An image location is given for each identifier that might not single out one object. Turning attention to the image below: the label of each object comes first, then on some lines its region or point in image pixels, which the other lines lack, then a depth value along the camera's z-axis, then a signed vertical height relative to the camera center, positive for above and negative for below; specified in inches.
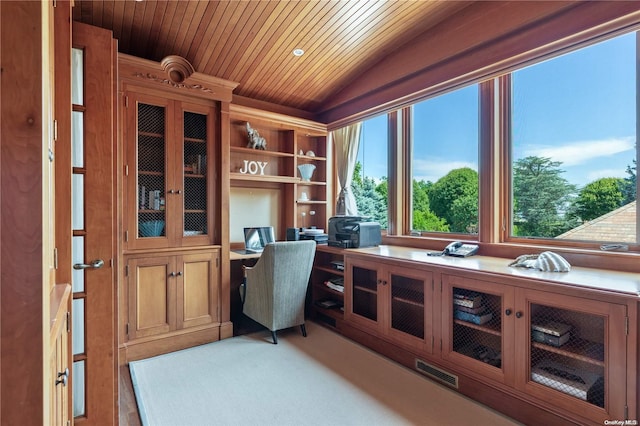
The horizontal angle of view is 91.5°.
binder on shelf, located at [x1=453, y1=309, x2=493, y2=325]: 83.3 -29.0
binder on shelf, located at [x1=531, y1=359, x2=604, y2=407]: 64.8 -37.5
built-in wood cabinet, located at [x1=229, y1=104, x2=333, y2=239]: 143.2 +24.8
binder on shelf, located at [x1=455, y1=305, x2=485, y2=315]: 84.6 -27.2
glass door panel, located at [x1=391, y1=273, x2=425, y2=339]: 99.4 -31.0
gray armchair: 115.3 -28.2
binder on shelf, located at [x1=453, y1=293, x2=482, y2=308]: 84.9 -24.6
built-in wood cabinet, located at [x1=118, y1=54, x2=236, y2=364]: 106.4 +1.8
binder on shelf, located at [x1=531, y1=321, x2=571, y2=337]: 70.1 -26.8
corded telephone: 102.7 -13.0
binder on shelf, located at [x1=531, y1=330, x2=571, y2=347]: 69.9 -29.2
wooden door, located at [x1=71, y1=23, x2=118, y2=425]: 66.6 -2.2
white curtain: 157.2 +24.7
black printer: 127.7 -8.8
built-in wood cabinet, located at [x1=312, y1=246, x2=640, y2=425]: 62.1 -30.4
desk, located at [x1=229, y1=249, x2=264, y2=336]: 136.2 -41.1
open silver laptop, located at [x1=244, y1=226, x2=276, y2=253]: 143.9 -12.4
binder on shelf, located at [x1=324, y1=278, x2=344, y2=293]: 134.3 -32.3
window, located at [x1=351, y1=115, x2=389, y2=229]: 149.2 +19.6
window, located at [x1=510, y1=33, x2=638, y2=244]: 81.4 +18.7
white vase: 158.6 +20.6
